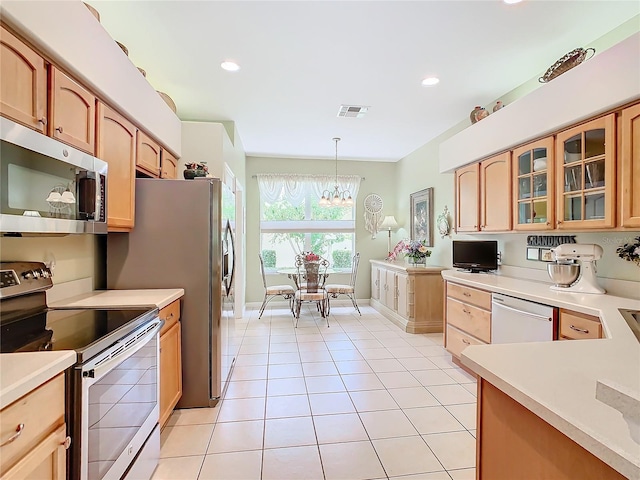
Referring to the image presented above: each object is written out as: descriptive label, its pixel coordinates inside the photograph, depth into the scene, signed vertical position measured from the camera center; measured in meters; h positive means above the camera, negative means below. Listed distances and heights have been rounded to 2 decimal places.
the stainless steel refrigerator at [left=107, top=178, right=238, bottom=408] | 2.37 -0.15
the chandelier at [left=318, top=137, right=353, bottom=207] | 5.15 +0.61
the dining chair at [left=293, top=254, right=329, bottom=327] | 4.82 -0.70
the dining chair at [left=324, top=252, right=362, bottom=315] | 5.15 -0.77
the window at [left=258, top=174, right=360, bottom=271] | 5.85 +0.35
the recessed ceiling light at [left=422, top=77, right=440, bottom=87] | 2.96 +1.47
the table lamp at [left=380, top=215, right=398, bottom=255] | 5.74 +0.31
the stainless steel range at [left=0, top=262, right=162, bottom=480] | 1.16 -0.52
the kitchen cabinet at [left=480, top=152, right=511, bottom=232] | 2.88 +0.45
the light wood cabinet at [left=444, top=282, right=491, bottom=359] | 2.76 -0.69
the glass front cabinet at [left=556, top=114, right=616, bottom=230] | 1.97 +0.44
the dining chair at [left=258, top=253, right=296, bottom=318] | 5.03 -0.79
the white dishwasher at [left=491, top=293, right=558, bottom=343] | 2.09 -0.55
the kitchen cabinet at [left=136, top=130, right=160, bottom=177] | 2.45 +0.68
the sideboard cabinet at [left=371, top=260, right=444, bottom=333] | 4.33 -0.78
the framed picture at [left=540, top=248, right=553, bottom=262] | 2.68 -0.11
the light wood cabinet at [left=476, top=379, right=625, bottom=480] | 0.74 -0.54
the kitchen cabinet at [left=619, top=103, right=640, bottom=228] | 1.83 +0.43
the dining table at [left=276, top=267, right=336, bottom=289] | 5.05 -0.51
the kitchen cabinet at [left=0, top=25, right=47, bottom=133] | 1.23 +0.63
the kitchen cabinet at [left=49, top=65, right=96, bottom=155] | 1.51 +0.64
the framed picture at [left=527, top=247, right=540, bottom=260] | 2.93 -0.10
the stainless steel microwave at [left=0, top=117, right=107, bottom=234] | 1.22 +0.24
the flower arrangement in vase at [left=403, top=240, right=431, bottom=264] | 4.57 -0.17
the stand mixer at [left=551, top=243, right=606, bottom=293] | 2.20 -0.13
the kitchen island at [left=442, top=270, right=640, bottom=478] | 0.64 -0.38
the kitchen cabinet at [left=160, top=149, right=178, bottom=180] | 2.97 +0.71
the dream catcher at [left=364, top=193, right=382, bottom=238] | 6.16 +0.54
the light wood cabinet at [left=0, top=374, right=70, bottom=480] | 0.87 -0.58
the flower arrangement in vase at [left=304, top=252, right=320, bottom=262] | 4.98 -0.27
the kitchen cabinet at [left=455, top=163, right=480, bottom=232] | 3.33 +0.47
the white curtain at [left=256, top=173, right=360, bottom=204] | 5.77 +1.01
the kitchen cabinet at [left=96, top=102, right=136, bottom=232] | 1.96 +0.51
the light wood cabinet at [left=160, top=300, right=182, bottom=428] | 2.06 -0.81
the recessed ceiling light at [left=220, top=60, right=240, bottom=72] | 2.71 +1.46
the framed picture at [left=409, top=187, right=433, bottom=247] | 4.88 +0.40
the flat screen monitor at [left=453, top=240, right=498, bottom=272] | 3.40 -0.15
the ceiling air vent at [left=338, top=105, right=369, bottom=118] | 3.61 +1.48
